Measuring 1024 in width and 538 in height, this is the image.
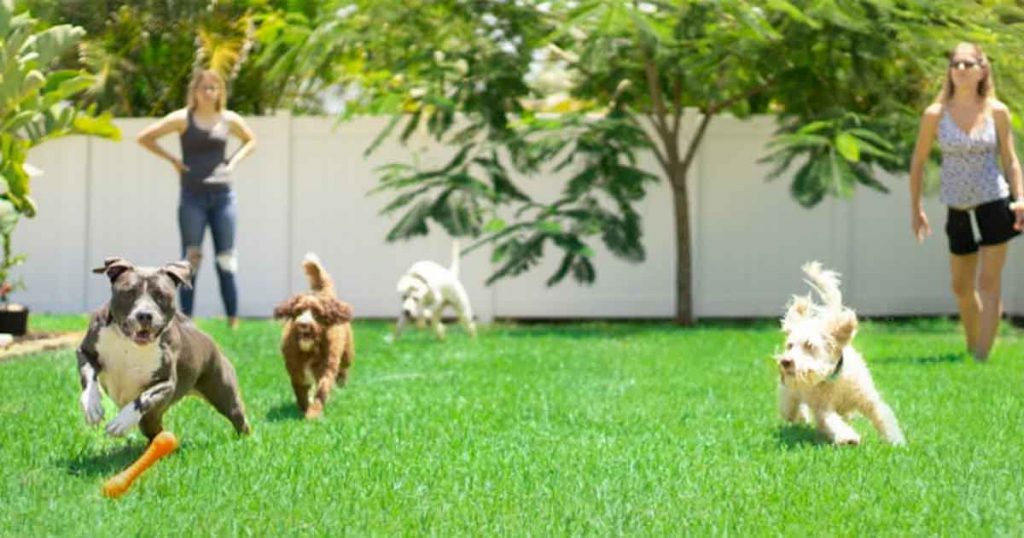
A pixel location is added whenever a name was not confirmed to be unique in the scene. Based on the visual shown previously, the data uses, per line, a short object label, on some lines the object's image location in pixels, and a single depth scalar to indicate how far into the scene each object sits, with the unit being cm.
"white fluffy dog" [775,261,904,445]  907
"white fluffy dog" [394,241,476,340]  1760
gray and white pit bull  799
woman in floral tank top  1386
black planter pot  1645
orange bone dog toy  728
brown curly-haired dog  1082
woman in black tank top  1734
